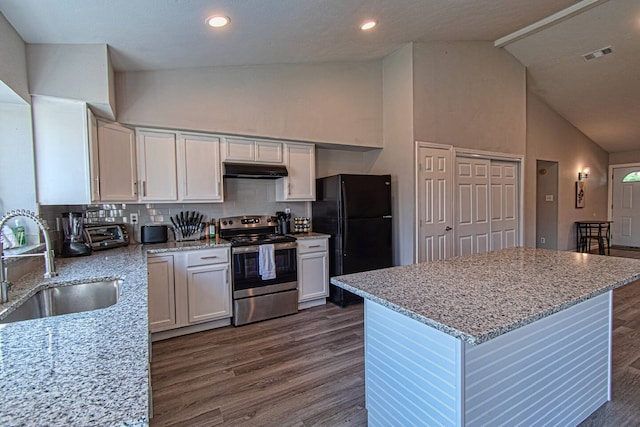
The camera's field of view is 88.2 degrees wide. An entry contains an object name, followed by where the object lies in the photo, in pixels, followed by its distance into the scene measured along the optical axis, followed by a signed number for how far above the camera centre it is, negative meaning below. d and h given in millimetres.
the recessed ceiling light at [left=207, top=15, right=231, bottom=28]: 2434 +1389
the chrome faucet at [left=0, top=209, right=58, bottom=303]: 1521 -274
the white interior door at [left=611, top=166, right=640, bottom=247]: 7895 -324
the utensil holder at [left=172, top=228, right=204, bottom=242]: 3697 -334
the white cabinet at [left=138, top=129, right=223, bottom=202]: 3299 +410
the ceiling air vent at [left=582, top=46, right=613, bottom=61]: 4652 +2064
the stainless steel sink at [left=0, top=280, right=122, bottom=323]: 1738 -516
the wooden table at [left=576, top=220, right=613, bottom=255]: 7262 -861
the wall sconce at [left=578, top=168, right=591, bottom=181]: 7281 +511
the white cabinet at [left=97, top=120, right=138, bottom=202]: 2918 +414
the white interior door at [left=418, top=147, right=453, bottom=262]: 4195 -48
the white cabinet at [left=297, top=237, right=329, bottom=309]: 3881 -827
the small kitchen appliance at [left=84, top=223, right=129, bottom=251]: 3025 -266
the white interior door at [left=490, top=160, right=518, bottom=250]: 5086 -92
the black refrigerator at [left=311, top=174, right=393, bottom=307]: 3965 -261
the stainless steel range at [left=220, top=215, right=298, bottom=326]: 3457 -774
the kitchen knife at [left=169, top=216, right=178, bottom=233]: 3695 -215
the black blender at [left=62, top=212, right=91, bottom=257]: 2764 -233
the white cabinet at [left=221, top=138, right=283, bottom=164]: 3648 +615
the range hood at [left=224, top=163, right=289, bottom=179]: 3635 +381
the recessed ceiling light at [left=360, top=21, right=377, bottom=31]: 3204 +1740
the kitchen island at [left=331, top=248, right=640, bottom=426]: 1343 -687
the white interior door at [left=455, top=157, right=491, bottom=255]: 4668 -91
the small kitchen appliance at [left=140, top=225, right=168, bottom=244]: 3471 -285
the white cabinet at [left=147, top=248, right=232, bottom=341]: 3078 -833
